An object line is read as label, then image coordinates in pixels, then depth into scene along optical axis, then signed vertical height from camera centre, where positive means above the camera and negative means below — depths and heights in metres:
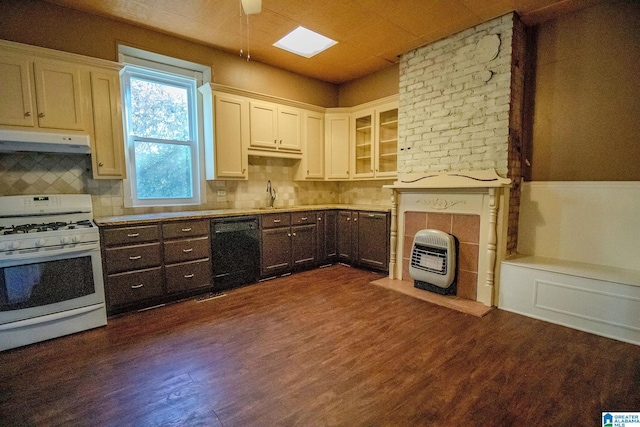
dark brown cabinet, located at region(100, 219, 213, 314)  2.77 -0.73
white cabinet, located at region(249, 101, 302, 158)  4.02 +0.86
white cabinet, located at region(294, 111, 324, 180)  4.57 +0.63
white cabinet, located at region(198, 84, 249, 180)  3.67 +0.68
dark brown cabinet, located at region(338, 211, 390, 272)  4.00 -0.71
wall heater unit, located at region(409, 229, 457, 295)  3.19 -0.81
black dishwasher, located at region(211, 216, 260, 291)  3.42 -0.74
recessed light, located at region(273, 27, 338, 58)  3.51 +1.81
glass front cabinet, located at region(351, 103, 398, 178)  4.30 +0.69
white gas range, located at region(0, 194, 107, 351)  2.23 -0.66
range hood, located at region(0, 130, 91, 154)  2.42 +0.41
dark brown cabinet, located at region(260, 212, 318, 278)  3.84 -0.73
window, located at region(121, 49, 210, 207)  3.39 +0.66
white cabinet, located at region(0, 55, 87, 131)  2.51 +0.84
